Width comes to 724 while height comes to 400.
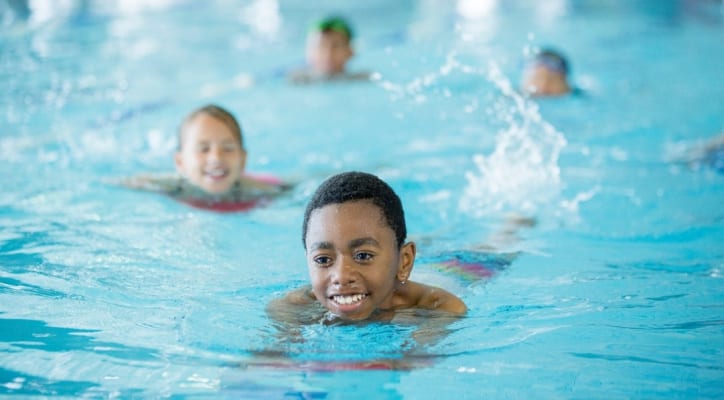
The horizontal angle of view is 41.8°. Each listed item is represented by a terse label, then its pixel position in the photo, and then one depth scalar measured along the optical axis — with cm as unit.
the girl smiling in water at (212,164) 525
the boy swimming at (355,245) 321
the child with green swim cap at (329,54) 918
